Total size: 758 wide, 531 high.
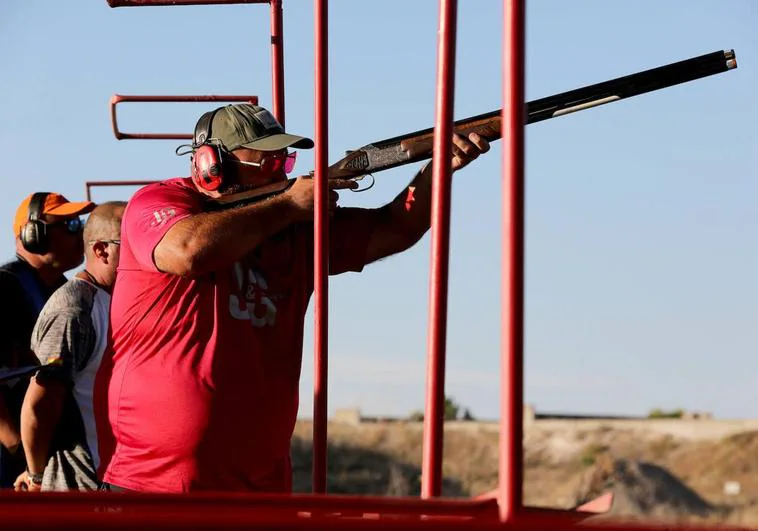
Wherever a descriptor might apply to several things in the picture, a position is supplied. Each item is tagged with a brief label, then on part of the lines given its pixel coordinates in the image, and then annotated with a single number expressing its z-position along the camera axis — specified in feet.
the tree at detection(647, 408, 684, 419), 287.69
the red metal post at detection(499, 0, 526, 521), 15.93
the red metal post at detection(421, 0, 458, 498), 18.28
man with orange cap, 38.81
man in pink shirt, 27.40
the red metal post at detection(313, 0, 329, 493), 23.54
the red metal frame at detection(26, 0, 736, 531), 15.02
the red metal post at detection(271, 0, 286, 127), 34.22
